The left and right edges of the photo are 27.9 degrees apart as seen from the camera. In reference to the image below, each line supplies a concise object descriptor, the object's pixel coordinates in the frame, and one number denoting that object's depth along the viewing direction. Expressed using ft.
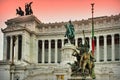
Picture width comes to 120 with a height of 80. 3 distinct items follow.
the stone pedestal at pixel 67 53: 124.00
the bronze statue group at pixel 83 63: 54.00
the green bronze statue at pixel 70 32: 124.97
